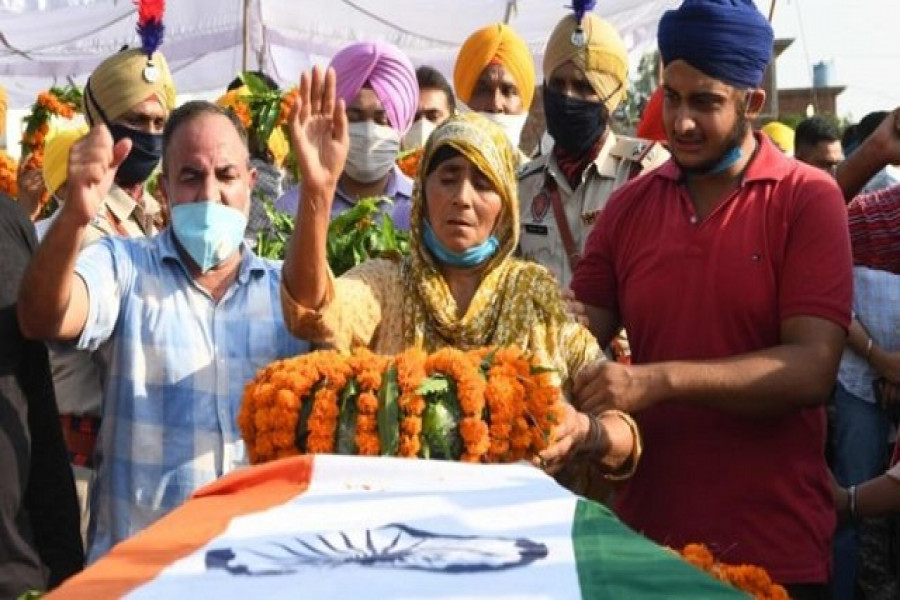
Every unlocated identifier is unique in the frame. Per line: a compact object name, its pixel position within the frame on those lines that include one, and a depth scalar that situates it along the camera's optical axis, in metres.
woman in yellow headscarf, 3.81
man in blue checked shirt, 4.05
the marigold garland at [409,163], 7.01
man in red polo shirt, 3.98
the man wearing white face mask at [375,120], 6.07
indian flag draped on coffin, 2.49
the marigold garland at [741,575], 3.28
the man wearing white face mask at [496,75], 7.04
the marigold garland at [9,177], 8.79
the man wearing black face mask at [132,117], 5.85
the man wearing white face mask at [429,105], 7.75
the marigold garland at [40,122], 8.49
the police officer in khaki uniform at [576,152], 5.47
